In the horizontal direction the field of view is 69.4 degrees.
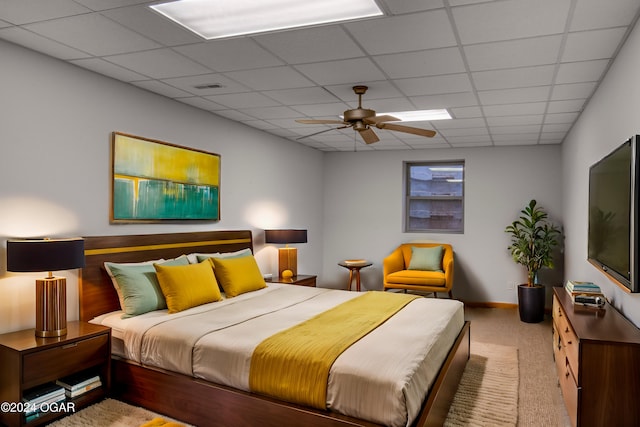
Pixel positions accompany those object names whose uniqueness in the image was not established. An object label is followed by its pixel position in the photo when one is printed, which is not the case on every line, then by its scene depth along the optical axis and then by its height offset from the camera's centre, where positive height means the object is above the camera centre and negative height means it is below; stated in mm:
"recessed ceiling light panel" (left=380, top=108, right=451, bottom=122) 5012 +1063
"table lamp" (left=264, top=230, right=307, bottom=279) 5984 -427
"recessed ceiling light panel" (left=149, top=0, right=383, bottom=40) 2566 +1131
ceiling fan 3857 +748
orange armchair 6387 -914
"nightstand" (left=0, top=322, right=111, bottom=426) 2826 -1032
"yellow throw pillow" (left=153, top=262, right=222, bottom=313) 3762 -662
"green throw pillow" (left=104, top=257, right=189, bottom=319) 3633 -662
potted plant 5984 -514
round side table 6953 -840
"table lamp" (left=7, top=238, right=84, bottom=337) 2936 -392
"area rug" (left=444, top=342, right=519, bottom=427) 3141 -1410
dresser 2445 -881
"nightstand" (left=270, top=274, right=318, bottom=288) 5677 -902
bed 2531 -1095
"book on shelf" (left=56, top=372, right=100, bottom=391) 3160 -1222
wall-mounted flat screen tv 2357 -17
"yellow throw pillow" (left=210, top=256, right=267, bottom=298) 4465 -671
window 7496 +222
